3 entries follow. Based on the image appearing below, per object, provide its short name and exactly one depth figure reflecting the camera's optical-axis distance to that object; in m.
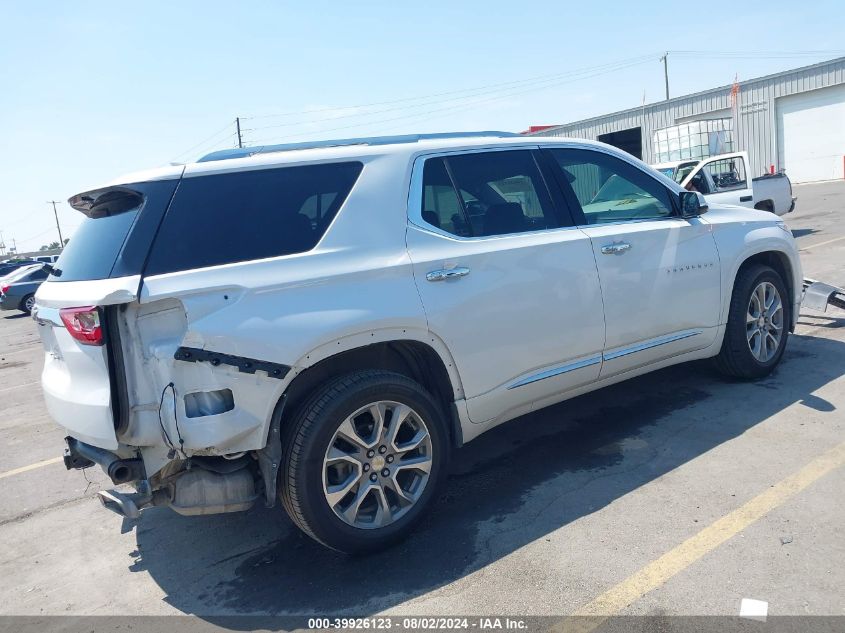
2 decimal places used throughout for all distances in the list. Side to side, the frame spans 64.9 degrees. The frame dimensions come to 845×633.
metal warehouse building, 30.78
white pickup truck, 12.71
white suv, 2.92
